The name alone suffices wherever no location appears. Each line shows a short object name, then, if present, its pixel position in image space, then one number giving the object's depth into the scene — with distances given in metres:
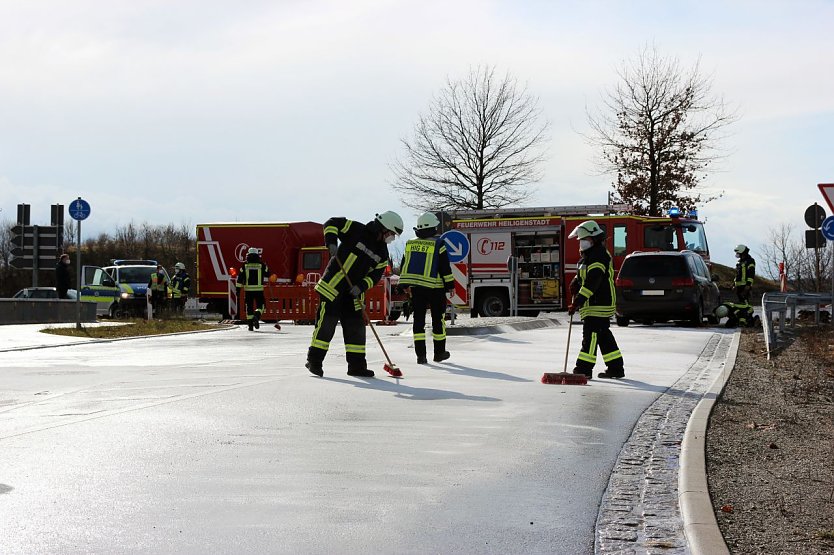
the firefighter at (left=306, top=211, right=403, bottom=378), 12.38
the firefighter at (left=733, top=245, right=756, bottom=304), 26.30
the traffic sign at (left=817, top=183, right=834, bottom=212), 18.27
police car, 35.12
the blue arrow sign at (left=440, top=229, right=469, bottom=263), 21.91
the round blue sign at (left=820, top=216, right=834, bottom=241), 22.83
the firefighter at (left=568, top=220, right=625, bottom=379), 12.50
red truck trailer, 34.66
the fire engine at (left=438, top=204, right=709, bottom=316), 29.86
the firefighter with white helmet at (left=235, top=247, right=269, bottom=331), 24.17
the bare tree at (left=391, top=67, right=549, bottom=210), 48.53
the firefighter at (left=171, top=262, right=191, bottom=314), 30.89
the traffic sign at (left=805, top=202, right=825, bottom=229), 25.52
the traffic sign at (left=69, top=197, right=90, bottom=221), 23.25
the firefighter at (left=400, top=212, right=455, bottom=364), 14.37
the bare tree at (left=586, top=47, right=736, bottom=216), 43.94
